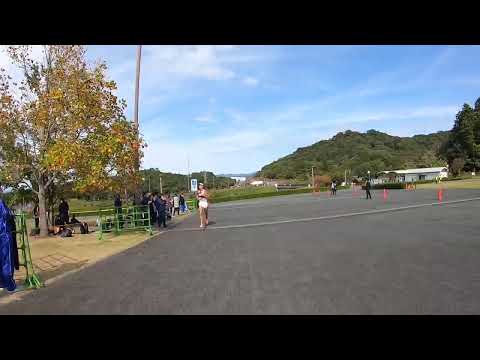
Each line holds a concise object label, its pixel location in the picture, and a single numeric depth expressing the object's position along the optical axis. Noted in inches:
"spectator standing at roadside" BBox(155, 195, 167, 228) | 692.0
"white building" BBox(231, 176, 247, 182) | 5402.6
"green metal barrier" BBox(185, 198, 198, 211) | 1376.2
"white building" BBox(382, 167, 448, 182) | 3644.2
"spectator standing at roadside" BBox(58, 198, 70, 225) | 682.2
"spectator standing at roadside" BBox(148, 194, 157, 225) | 702.8
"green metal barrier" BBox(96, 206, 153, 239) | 589.3
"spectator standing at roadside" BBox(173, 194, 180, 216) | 1090.7
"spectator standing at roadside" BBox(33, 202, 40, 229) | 723.4
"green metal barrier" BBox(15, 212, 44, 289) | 278.5
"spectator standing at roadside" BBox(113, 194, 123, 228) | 597.3
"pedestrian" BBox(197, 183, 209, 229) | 605.2
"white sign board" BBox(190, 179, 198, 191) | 1482.3
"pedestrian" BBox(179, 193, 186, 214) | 1227.2
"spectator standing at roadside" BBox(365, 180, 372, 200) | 1262.3
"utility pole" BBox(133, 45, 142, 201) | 648.1
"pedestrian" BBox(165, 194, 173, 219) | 968.3
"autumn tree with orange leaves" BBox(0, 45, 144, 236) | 562.3
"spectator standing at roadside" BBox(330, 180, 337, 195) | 1803.3
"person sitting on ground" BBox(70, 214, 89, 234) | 655.8
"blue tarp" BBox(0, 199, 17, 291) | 253.6
